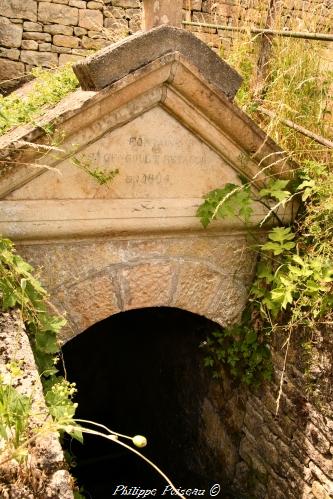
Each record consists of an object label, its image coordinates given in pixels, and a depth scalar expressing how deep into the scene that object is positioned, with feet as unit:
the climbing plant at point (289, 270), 9.07
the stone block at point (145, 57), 7.88
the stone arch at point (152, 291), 9.07
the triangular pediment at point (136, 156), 7.94
